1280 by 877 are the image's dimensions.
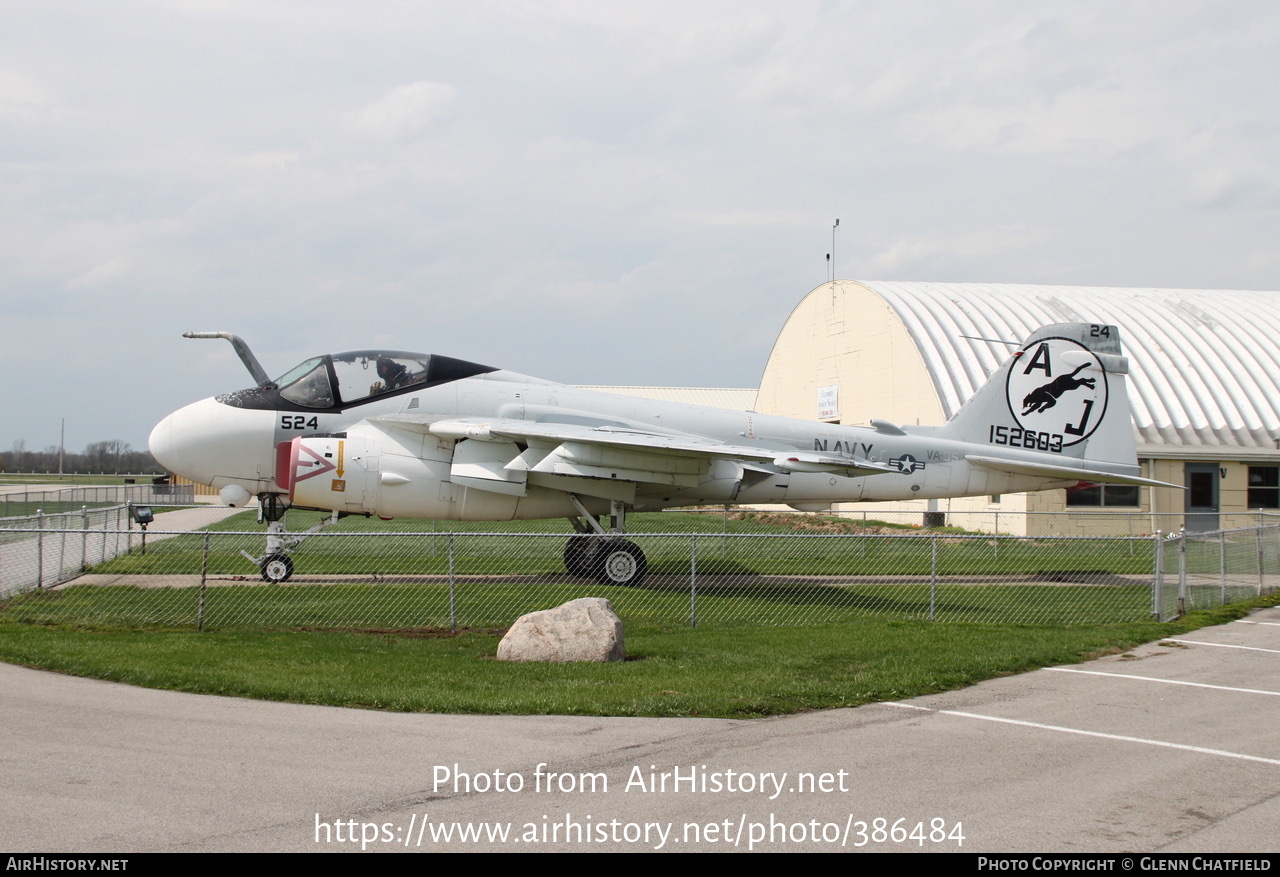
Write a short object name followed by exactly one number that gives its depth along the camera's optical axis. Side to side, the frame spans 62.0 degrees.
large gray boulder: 10.79
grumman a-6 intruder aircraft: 17.22
